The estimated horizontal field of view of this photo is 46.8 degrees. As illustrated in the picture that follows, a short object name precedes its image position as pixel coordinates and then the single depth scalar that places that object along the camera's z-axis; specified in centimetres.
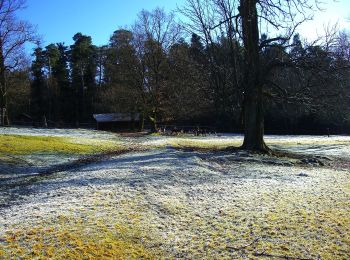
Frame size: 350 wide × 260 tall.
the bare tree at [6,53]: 4744
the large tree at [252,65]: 2250
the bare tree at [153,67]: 5081
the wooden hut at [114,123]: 6119
